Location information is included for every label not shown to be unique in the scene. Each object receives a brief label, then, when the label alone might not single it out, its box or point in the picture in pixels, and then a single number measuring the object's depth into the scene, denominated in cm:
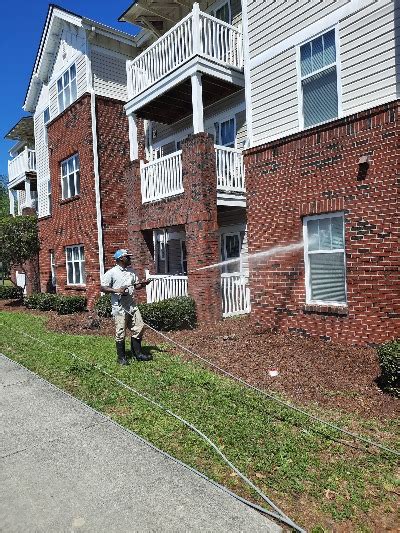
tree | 1914
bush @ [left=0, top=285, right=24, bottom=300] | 2312
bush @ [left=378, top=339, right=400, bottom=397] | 567
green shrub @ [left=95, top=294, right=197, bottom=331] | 1041
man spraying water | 713
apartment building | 774
